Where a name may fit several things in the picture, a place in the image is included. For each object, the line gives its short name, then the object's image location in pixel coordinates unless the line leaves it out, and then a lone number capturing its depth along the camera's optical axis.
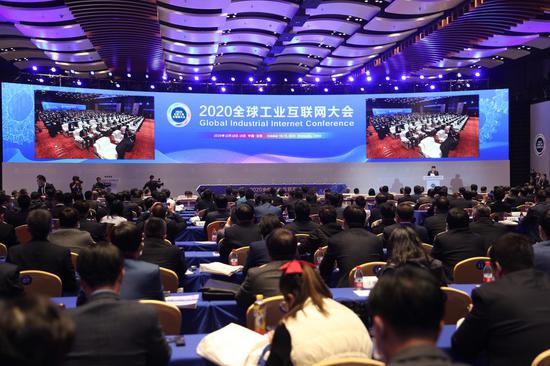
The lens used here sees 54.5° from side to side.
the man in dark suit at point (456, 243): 4.88
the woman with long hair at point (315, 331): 2.14
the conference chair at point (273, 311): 3.04
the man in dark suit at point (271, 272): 3.36
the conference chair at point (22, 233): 7.17
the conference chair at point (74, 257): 5.02
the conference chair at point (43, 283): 3.91
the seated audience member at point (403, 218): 5.87
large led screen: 18.09
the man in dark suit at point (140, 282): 3.22
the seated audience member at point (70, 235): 5.25
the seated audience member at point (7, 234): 6.14
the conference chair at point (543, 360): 2.16
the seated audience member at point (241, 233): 5.68
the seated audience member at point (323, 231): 5.65
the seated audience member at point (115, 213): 6.84
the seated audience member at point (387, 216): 6.47
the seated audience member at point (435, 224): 6.88
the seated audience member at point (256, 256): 4.36
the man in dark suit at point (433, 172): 18.91
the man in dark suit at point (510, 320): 2.42
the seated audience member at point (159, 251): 4.54
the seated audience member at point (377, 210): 8.70
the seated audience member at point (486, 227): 5.71
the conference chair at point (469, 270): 4.41
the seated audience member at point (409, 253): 3.54
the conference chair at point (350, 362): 1.95
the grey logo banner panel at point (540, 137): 18.20
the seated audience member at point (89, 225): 6.29
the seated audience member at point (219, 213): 7.82
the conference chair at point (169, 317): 3.02
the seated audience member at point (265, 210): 7.91
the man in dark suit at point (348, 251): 4.71
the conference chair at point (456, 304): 3.36
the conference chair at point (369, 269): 4.32
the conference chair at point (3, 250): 5.82
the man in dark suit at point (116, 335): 1.97
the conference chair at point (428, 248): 5.51
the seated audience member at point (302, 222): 6.41
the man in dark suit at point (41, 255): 4.30
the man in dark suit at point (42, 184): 14.61
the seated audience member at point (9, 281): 3.22
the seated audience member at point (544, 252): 3.62
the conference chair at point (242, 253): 5.34
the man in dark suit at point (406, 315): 1.45
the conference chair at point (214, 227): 7.43
